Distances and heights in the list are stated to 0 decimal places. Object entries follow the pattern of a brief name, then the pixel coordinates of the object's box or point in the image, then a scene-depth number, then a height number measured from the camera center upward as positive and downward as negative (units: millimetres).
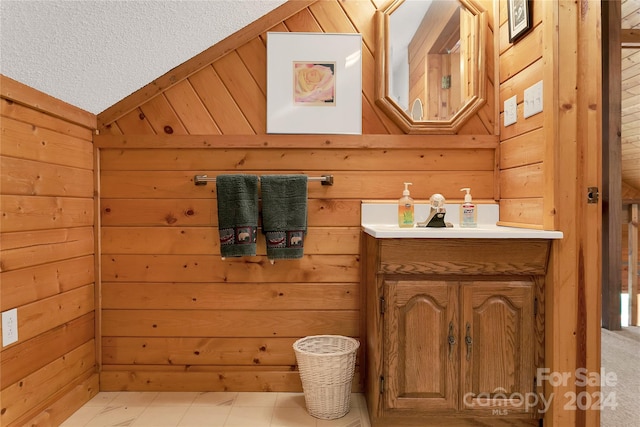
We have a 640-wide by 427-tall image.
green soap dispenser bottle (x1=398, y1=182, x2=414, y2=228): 1894 -6
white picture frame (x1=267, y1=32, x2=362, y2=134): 2055 +616
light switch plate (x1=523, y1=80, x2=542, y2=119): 1683 +450
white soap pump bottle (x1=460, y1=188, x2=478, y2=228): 1926 -24
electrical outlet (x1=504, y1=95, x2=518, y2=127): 1887 +450
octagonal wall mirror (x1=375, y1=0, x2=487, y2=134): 2037 +717
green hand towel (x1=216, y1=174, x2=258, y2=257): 1924 -21
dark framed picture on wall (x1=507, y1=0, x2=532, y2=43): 1744 +824
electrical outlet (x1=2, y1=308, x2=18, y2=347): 1450 -397
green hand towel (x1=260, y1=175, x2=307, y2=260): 1941 -14
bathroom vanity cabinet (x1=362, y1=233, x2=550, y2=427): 1604 -458
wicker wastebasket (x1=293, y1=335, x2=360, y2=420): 1770 -729
